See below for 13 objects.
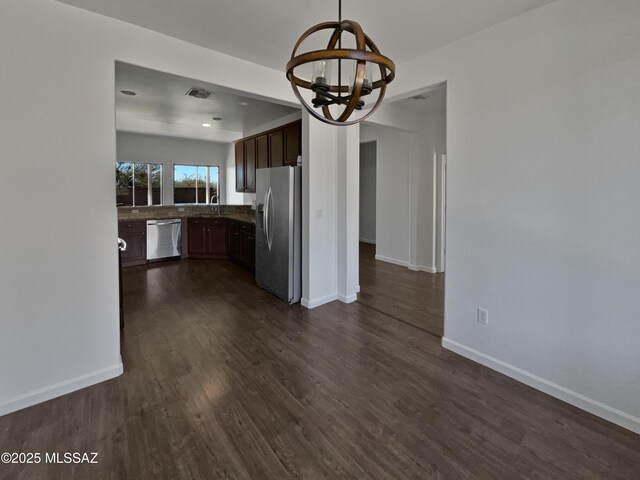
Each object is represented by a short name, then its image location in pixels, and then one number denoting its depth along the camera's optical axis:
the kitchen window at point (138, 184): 7.03
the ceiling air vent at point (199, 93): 4.26
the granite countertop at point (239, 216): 6.07
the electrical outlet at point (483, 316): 2.69
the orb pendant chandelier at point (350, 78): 1.33
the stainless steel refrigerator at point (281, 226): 4.02
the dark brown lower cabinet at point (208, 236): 6.77
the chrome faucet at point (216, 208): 7.66
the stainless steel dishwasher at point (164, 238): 6.41
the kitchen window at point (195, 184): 7.68
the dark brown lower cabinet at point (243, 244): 5.63
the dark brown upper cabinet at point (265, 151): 4.69
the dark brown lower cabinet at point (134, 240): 6.11
